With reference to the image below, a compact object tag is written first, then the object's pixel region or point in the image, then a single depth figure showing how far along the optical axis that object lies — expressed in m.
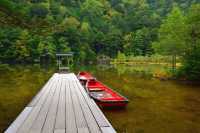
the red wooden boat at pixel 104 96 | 12.52
